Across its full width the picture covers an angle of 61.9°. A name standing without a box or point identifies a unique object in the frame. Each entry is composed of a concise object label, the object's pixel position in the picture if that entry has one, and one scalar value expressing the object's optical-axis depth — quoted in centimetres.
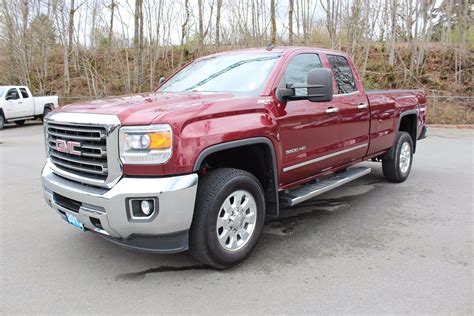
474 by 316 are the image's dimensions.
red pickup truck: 301
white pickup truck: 1653
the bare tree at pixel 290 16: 1589
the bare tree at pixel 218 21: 1906
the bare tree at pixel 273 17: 1648
